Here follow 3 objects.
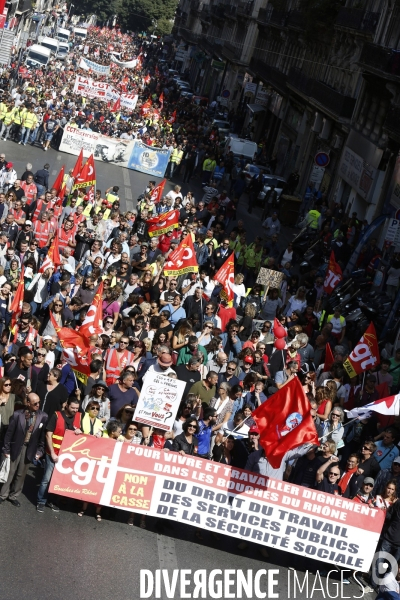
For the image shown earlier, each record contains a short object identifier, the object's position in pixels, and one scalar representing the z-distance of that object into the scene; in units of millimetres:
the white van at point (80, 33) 116688
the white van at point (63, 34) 103088
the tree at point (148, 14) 149000
